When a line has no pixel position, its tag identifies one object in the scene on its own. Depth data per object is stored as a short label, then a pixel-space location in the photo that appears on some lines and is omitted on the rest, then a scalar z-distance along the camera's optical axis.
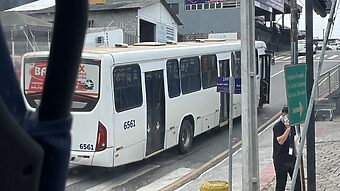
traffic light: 8.21
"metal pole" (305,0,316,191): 7.97
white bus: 11.23
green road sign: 6.80
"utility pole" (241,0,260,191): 9.02
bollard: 9.12
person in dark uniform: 8.67
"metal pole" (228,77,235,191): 9.32
